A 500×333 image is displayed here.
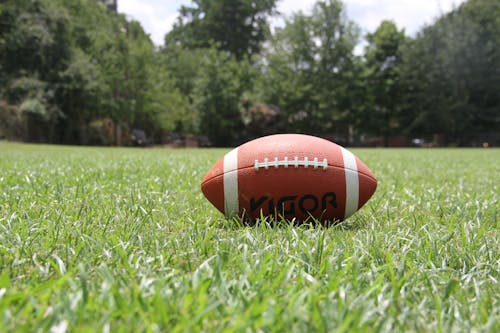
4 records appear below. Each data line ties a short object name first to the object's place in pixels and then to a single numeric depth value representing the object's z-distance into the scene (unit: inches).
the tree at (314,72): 1385.3
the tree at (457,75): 1368.1
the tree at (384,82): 1439.5
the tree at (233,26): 1884.8
